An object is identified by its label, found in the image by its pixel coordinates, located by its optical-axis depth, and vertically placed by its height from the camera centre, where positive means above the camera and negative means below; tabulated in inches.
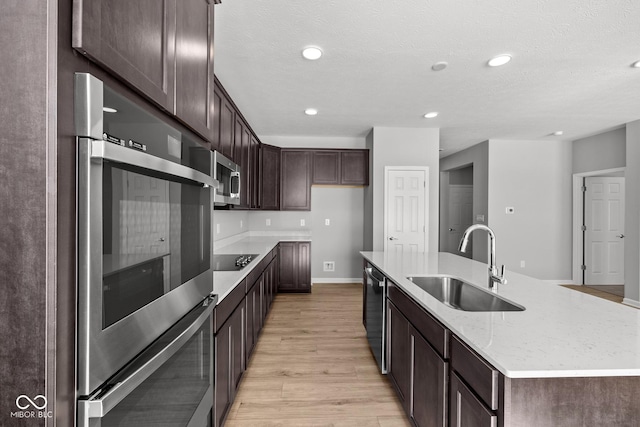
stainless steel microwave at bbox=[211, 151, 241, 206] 84.8 +8.5
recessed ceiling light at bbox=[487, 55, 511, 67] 104.7 +51.6
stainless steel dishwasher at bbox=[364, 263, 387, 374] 93.1 -32.7
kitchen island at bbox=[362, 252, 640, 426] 37.1 -17.5
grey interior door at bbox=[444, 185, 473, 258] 301.7 +4.2
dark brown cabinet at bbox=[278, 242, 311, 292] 196.4 -33.2
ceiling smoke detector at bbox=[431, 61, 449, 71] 109.3 +51.6
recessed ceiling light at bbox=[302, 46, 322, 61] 99.4 +51.2
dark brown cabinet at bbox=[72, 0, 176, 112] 25.7 +17.0
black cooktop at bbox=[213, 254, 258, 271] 104.3 -17.8
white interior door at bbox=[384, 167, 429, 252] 194.5 +2.5
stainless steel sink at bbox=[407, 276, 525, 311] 69.0 -20.1
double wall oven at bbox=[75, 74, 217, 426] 25.5 -5.5
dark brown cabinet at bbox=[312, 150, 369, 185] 209.2 +29.8
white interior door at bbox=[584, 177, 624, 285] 218.8 -12.0
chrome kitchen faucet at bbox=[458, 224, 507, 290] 70.3 -12.4
